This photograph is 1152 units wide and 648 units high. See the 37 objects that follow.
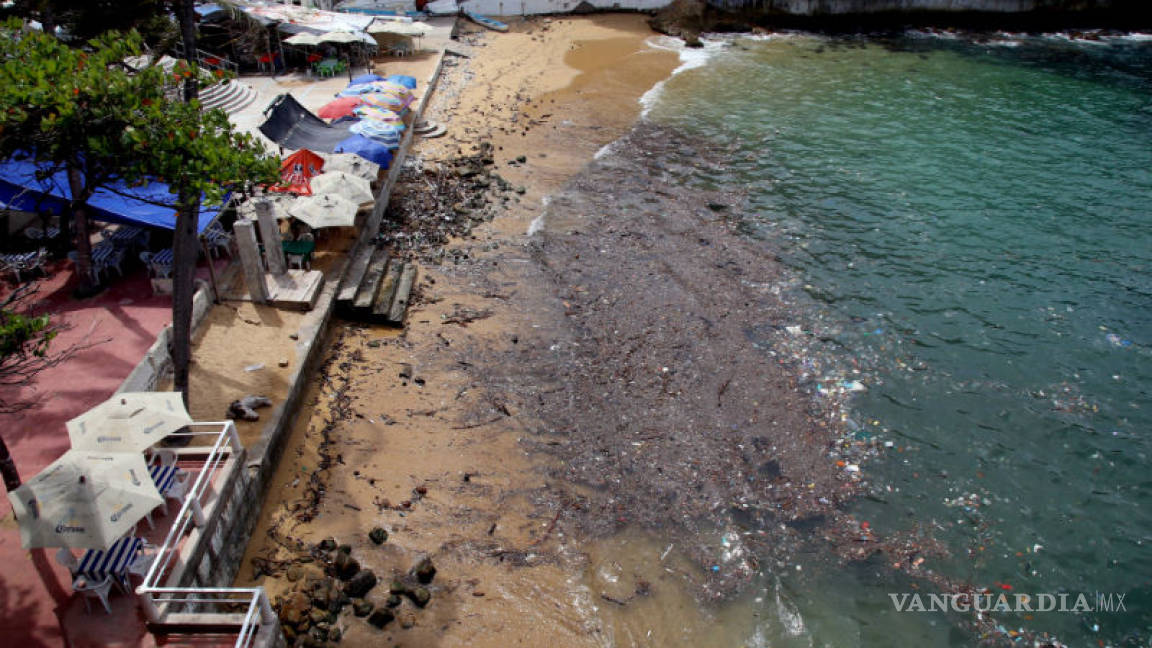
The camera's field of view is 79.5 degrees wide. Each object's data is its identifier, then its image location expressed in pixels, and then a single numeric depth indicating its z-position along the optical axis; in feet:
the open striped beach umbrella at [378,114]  81.71
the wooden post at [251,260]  50.98
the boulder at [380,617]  35.04
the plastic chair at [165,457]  37.60
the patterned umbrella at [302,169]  64.59
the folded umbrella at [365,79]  93.24
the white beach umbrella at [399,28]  115.34
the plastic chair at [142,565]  31.30
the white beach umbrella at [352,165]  68.23
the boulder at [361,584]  36.35
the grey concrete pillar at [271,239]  53.16
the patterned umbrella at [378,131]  77.15
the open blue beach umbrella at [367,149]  72.38
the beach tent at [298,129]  72.08
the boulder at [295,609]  34.22
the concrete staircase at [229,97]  84.33
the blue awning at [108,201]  52.85
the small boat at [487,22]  146.92
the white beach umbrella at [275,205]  60.44
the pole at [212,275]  53.47
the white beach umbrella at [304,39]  99.09
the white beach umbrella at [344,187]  62.54
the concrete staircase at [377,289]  57.36
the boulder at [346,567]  37.06
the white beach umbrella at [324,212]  59.62
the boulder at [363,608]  35.60
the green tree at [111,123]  30.45
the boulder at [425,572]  37.65
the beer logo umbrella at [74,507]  28.86
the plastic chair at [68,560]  30.86
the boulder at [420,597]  36.40
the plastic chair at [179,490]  35.63
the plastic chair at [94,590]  30.27
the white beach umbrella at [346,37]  100.12
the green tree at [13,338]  27.91
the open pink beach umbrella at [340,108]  82.02
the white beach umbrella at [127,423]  32.99
